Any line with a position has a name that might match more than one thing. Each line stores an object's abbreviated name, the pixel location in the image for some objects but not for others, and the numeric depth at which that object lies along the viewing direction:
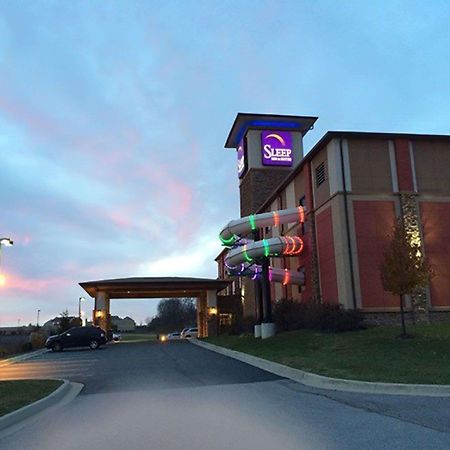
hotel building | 24.44
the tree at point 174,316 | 116.50
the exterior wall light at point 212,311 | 47.69
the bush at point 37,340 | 37.01
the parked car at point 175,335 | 67.44
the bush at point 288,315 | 26.83
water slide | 28.59
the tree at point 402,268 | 19.03
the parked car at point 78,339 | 33.78
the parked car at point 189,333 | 53.27
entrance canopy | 46.53
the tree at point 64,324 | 46.44
